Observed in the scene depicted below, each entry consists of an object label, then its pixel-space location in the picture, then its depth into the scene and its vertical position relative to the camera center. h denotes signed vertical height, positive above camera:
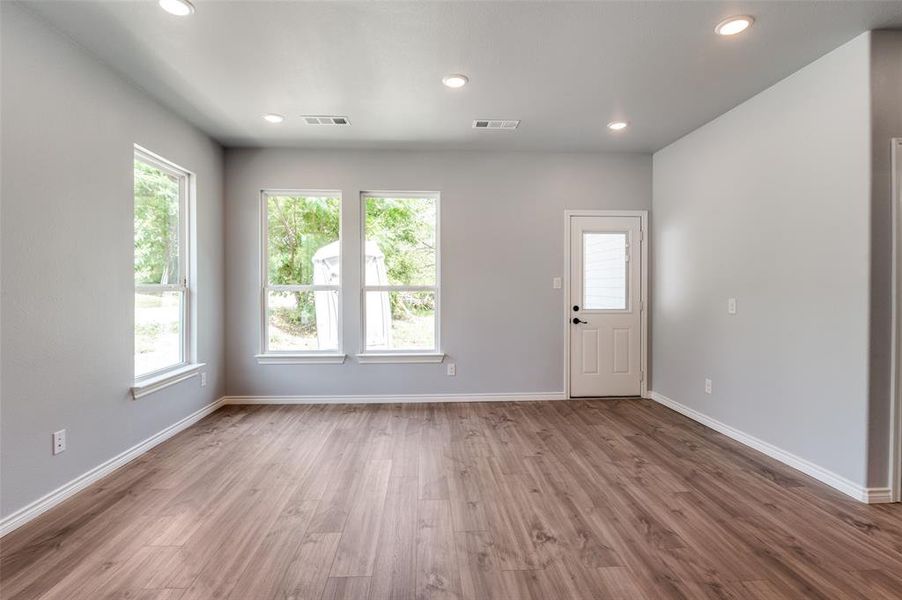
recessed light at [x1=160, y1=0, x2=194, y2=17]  2.04 +1.48
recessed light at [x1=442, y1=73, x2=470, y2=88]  2.74 +1.49
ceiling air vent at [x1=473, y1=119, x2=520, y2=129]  3.49 +1.52
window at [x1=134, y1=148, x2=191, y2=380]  3.08 +0.25
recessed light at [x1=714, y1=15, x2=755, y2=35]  2.17 +1.49
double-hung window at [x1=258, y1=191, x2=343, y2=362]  4.28 +0.27
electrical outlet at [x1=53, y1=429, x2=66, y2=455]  2.27 -0.82
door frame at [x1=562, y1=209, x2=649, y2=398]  4.38 +0.07
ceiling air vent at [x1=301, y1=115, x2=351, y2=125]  3.42 +1.51
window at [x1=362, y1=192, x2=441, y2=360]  4.35 +0.28
